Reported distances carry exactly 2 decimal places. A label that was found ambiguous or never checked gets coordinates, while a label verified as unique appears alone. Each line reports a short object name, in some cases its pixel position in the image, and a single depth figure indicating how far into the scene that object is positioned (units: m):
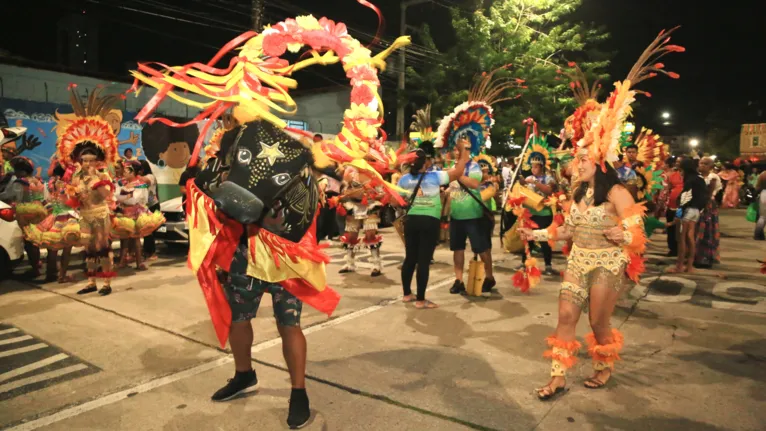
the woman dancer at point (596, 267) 3.76
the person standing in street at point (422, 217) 6.10
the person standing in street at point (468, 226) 6.80
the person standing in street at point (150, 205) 9.43
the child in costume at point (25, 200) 7.67
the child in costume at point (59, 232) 7.32
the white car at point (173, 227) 9.91
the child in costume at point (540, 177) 8.26
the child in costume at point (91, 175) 6.76
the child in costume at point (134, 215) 8.15
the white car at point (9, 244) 7.28
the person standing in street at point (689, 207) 8.34
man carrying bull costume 3.28
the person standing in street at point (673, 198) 9.38
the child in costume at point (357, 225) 8.31
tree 18.92
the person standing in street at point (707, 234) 9.12
